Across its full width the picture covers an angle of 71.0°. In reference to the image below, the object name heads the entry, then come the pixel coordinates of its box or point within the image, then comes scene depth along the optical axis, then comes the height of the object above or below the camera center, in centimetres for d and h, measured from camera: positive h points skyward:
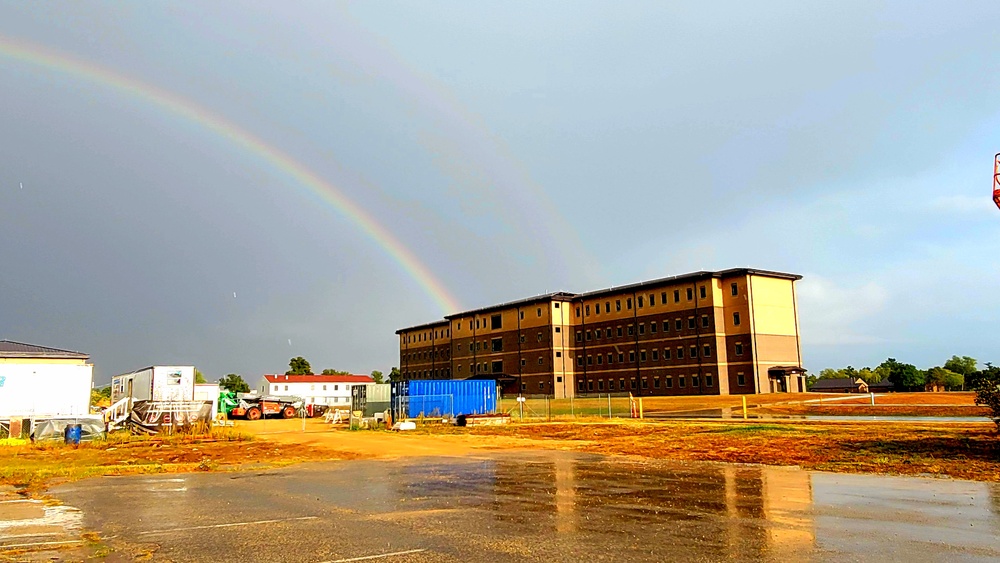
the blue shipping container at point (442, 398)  5694 -10
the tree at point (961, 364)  14238 +488
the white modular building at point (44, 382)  4016 +120
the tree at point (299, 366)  17925 +830
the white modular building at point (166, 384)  4866 +123
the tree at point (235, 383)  16134 +390
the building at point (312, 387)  14950 +238
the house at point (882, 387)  11721 +42
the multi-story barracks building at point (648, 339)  8106 +720
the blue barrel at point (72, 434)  3189 -143
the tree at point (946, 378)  12069 +176
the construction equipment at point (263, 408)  6762 -82
